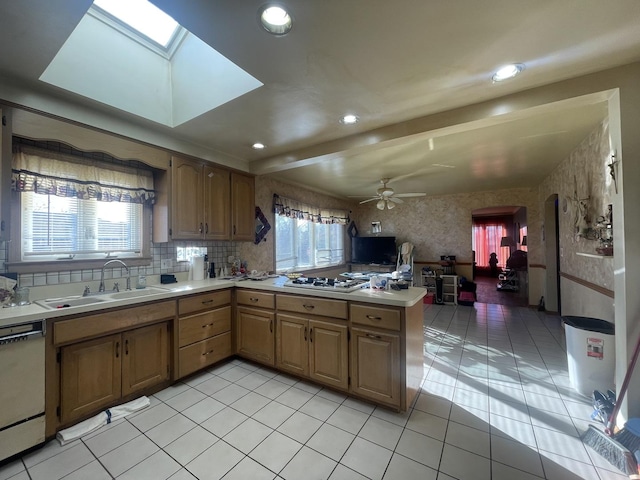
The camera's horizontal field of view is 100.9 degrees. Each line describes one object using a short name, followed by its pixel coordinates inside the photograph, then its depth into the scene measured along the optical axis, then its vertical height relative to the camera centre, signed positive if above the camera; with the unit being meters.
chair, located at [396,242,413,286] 6.16 -0.35
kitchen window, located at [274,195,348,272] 4.68 +0.14
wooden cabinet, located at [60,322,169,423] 1.86 -0.97
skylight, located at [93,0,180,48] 1.99 +1.81
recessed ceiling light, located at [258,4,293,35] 1.26 +1.12
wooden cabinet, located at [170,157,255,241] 2.77 +0.48
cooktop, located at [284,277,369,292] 2.38 -0.41
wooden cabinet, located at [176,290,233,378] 2.48 -0.88
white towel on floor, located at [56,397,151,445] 1.79 -1.29
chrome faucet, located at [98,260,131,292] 2.39 -0.30
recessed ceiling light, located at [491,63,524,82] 1.67 +1.10
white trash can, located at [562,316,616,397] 2.17 -1.01
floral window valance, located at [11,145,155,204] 2.02 +0.59
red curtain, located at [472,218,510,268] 10.09 -0.02
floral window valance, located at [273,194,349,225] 4.48 +0.62
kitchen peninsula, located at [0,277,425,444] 1.86 -0.82
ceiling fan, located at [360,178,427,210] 4.47 +0.80
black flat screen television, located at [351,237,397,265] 6.47 -0.21
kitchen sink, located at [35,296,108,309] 1.94 -0.44
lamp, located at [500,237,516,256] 9.39 -0.07
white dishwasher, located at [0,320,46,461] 1.57 -0.87
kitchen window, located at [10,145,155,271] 2.04 +0.32
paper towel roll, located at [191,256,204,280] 3.13 -0.28
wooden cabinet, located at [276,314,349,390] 2.25 -0.97
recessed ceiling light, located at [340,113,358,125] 2.32 +1.10
